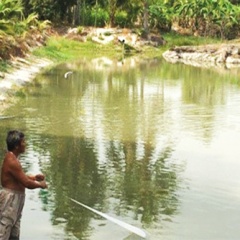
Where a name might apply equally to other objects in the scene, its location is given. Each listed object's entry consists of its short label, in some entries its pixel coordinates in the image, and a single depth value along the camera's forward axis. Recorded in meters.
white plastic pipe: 7.80
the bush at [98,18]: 57.15
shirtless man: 6.34
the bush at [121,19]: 56.91
